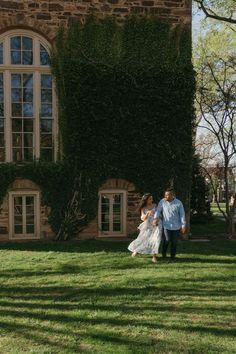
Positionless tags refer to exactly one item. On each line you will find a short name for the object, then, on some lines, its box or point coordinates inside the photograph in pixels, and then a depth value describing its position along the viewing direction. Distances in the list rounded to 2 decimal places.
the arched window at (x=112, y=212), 12.34
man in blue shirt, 9.45
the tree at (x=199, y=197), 18.20
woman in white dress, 9.40
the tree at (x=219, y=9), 16.00
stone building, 11.86
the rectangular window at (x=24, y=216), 11.92
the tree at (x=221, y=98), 14.16
